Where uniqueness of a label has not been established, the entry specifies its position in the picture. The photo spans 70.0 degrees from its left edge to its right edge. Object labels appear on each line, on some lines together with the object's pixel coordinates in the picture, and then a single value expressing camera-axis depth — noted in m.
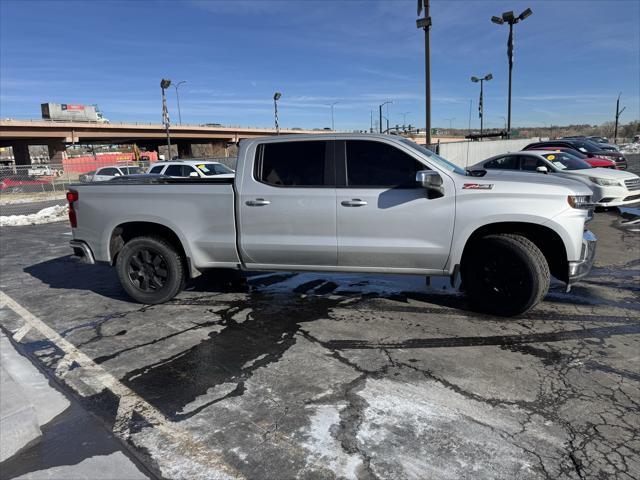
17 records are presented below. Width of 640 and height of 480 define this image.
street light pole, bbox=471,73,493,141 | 37.60
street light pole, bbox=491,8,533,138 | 23.31
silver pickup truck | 4.48
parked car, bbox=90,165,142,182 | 23.78
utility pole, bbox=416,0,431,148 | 16.80
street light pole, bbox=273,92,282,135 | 48.50
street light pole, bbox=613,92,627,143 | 68.94
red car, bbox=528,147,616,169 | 14.88
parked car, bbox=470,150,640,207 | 11.02
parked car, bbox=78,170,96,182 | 26.31
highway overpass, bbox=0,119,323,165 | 59.00
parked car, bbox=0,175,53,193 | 28.47
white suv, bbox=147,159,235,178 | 16.44
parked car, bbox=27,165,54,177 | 39.62
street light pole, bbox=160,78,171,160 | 33.30
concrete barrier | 23.75
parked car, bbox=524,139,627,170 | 17.67
